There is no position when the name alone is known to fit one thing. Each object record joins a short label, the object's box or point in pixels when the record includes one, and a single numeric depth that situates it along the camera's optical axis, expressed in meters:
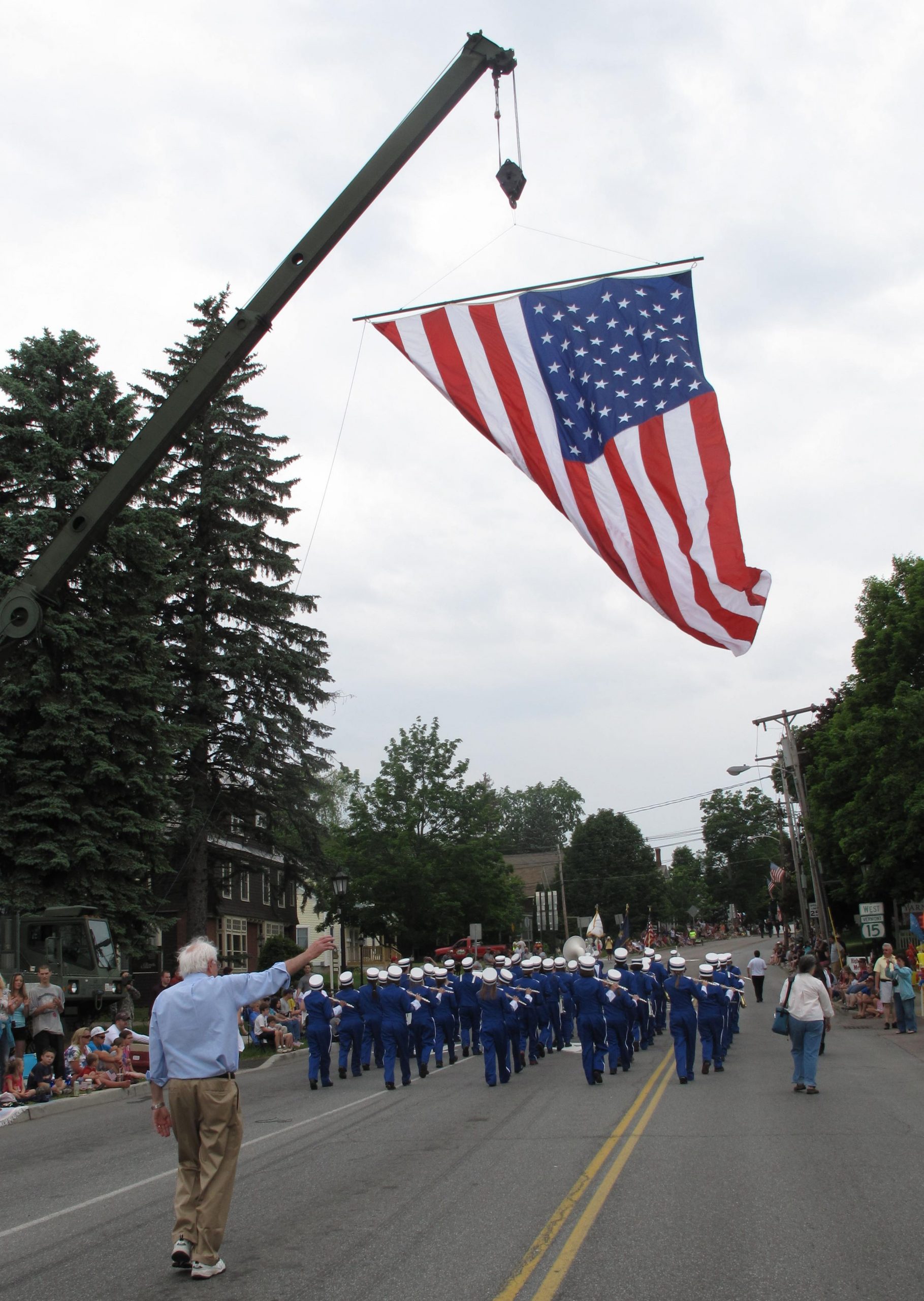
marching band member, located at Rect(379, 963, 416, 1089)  15.68
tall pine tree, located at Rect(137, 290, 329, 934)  32.56
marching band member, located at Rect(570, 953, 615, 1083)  14.56
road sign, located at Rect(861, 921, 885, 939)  32.50
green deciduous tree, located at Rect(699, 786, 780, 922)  121.69
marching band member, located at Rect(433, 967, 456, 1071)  18.56
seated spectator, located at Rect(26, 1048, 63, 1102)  15.90
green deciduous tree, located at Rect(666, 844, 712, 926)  122.44
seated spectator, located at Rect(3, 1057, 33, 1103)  15.81
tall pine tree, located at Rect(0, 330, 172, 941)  26.88
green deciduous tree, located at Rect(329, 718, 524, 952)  41.53
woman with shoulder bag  12.81
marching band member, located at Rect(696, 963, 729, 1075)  15.21
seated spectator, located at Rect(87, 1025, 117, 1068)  18.62
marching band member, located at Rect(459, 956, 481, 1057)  19.47
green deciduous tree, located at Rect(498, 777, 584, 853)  138.50
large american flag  10.23
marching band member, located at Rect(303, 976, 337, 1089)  16.14
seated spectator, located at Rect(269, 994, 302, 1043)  25.16
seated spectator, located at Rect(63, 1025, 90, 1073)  18.33
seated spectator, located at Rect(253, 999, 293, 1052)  23.62
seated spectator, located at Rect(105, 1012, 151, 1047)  19.70
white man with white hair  6.04
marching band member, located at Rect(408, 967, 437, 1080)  16.98
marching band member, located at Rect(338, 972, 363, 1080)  17.20
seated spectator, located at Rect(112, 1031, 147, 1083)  18.33
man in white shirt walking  30.58
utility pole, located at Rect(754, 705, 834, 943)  49.66
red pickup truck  35.12
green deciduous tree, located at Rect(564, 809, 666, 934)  95.50
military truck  24.34
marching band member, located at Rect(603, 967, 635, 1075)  15.91
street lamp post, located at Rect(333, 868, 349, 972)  27.25
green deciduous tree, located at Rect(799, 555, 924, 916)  33.25
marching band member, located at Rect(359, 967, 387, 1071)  16.61
